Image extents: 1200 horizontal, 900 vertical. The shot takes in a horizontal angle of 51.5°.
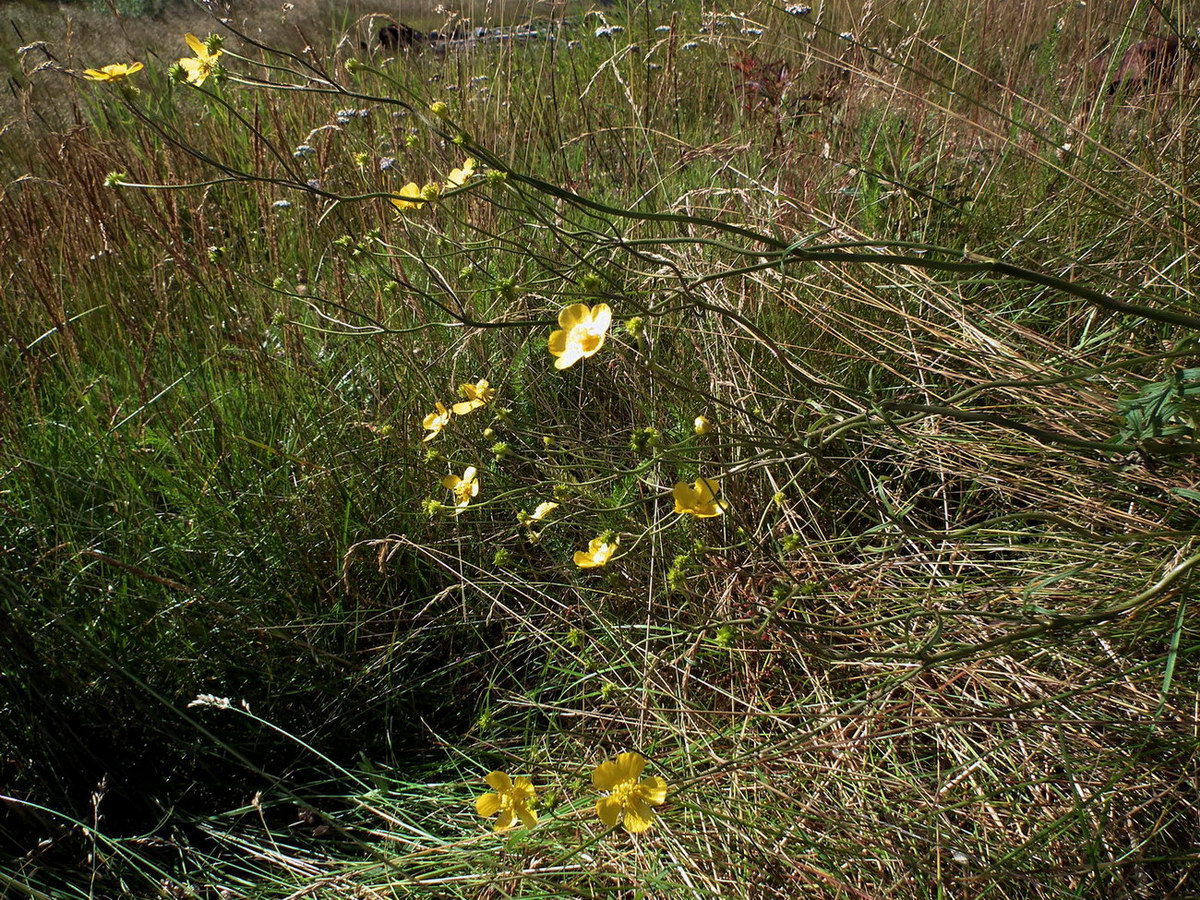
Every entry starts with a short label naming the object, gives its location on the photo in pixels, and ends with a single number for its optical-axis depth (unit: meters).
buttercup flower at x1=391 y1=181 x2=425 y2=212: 0.52
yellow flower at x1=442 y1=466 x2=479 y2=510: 0.52
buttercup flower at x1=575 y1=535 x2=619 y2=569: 0.44
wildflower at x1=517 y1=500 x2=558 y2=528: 0.48
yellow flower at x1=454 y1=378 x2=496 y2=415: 0.52
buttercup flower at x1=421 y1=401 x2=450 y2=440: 0.55
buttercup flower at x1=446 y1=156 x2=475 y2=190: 0.46
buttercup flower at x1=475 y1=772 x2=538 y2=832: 0.41
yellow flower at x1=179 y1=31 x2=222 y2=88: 0.45
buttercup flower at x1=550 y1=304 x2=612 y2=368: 0.41
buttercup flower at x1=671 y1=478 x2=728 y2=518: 0.42
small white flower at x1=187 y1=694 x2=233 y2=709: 0.45
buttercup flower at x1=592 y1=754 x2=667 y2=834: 0.39
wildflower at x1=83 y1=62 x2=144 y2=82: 0.45
